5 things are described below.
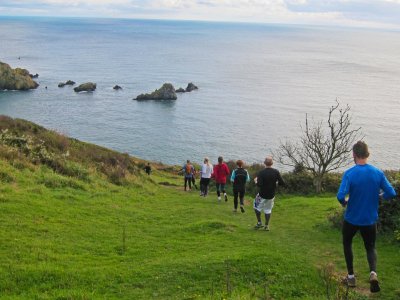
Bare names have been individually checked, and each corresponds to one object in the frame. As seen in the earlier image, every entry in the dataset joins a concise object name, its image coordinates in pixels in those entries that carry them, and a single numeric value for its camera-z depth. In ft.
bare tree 91.56
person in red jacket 70.33
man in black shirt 43.93
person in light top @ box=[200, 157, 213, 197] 75.46
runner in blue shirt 26.00
